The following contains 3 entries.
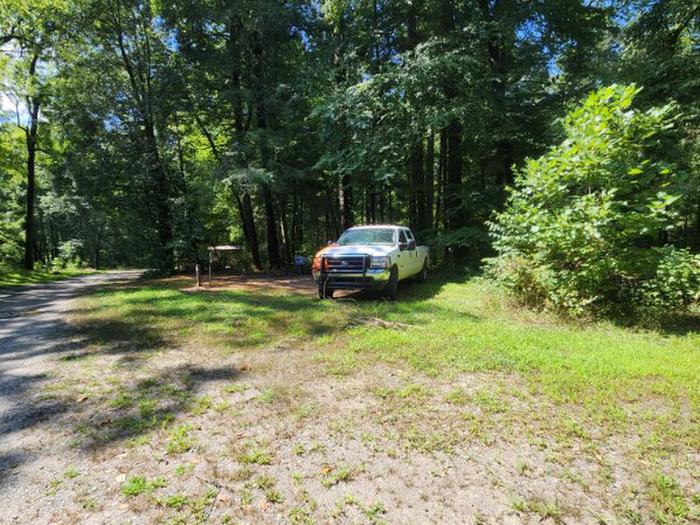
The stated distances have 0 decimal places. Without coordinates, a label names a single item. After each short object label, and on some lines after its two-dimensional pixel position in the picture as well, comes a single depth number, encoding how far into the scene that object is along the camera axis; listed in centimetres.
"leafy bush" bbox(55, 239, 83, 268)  3553
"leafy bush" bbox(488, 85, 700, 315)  605
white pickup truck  812
